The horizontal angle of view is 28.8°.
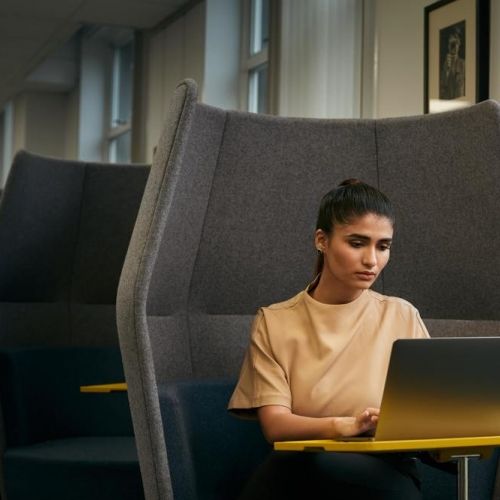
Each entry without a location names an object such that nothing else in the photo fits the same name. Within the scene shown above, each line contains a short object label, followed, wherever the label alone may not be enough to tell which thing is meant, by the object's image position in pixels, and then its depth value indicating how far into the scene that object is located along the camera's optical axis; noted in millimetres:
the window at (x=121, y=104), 9211
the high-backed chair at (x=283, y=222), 2035
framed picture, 3863
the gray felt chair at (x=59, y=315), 2766
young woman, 1691
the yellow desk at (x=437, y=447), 1338
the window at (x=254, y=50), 6473
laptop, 1431
